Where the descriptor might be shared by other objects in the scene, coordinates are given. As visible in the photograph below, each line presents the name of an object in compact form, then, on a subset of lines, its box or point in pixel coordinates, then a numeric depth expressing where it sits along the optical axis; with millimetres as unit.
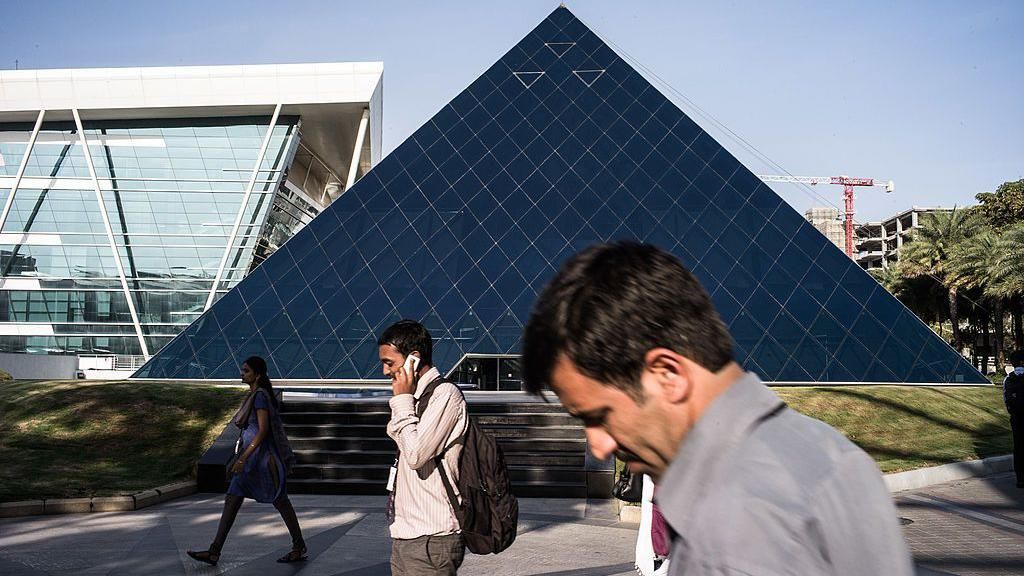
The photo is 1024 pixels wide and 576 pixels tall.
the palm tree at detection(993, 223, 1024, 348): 41594
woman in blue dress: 7211
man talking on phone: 3871
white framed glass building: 34312
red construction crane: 137500
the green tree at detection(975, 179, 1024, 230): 52500
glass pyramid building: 20031
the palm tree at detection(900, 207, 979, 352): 52406
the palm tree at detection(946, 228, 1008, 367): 43281
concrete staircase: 11898
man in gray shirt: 1083
